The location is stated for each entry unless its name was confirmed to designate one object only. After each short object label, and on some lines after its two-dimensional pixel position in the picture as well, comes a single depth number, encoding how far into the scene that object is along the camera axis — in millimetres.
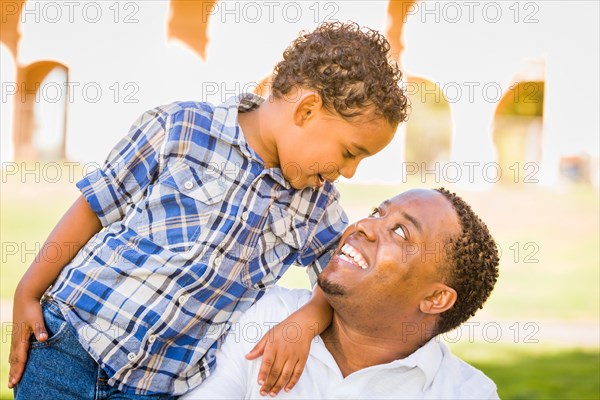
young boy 2541
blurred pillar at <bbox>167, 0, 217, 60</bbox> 10305
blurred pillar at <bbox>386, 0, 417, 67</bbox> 10750
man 2680
